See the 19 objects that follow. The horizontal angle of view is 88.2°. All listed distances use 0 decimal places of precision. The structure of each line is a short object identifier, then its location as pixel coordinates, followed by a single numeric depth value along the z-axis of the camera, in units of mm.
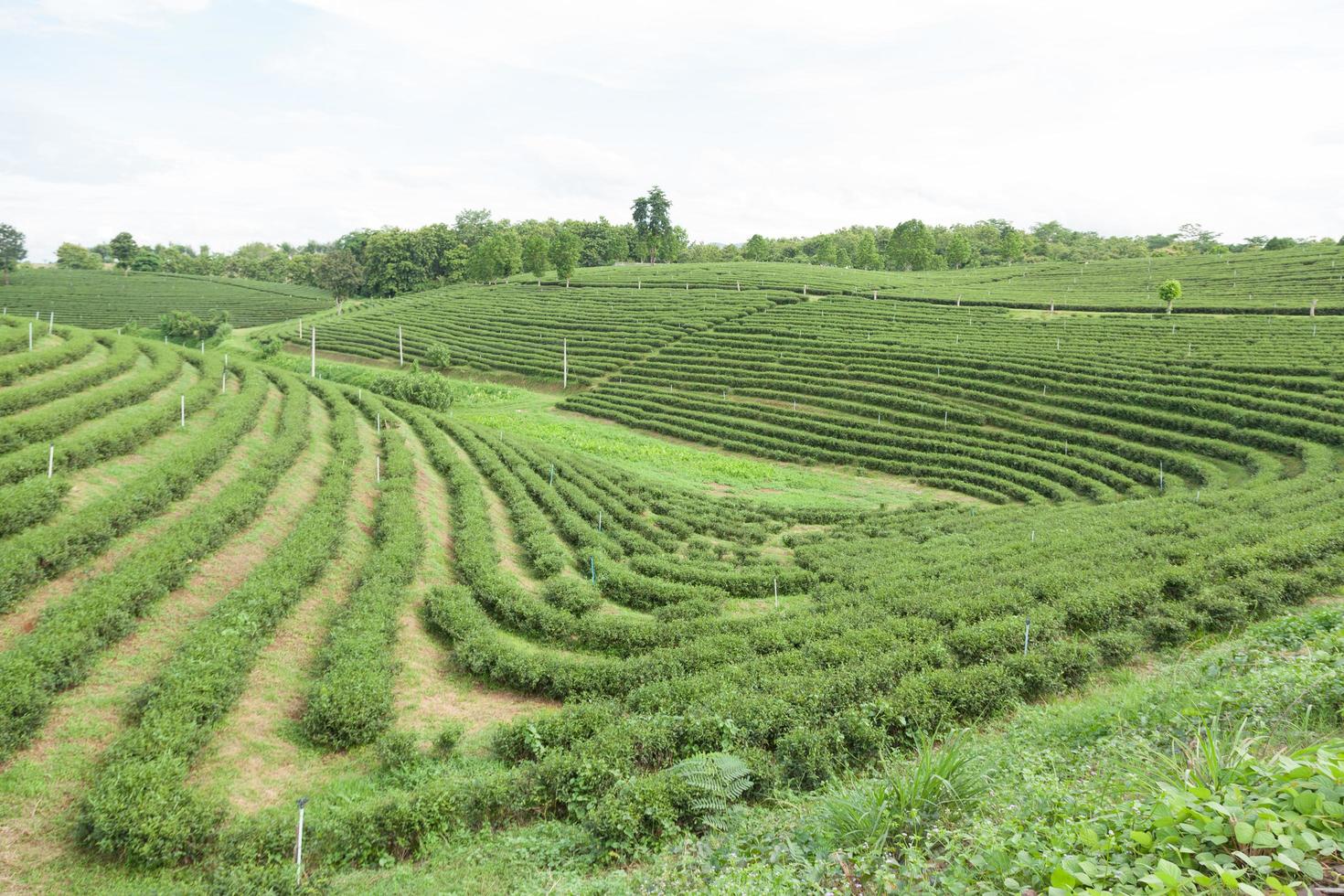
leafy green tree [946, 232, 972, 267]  107500
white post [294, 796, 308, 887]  7280
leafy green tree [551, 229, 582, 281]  90375
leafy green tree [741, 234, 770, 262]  117688
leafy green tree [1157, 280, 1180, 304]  55750
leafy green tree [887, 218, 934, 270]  103812
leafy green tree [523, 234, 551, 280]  90875
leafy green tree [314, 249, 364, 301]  96812
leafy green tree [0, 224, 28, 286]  83831
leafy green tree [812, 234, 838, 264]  117738
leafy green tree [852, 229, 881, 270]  109312
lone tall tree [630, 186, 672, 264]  109250
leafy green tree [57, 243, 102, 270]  114562
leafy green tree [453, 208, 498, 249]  120938
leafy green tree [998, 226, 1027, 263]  105212
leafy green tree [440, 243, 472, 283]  103869
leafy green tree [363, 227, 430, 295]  103562
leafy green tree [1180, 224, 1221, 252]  116662
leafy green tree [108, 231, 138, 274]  111812
